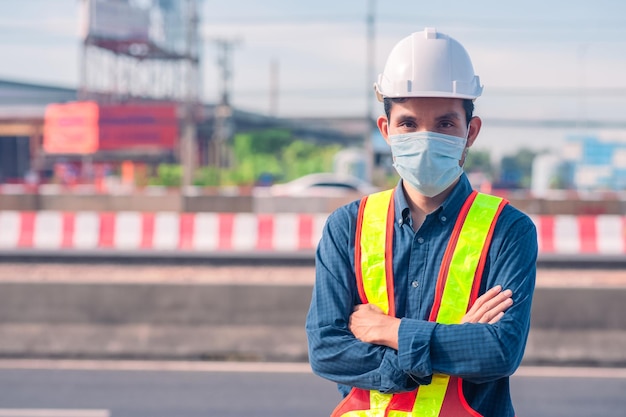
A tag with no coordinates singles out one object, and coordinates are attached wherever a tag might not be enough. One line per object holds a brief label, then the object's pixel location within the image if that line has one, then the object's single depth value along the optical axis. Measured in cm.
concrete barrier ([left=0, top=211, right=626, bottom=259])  1506
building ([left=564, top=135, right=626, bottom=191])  6289
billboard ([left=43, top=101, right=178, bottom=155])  7238
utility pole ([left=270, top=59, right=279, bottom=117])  9281
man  243
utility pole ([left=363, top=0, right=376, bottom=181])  3644
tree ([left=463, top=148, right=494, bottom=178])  10311
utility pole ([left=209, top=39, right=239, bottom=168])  5103
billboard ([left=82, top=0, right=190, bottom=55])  7188
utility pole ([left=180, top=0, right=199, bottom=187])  3584
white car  3288
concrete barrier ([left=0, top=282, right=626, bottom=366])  862
